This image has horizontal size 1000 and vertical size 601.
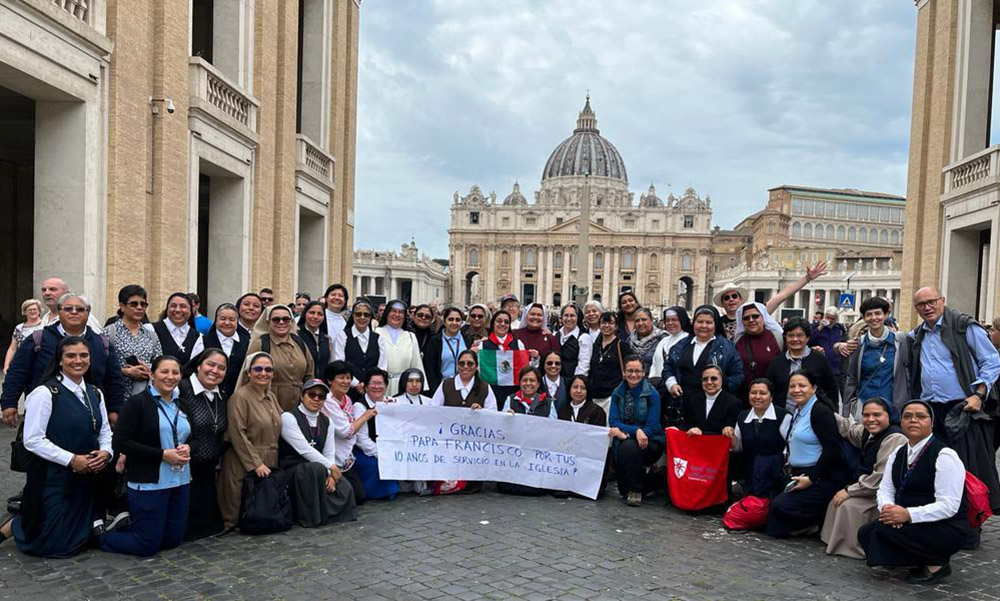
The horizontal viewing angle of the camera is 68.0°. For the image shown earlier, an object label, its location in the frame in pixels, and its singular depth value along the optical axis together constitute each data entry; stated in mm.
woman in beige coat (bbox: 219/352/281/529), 6188
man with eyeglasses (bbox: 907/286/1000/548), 6426
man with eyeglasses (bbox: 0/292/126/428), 5711
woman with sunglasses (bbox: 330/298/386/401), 8312
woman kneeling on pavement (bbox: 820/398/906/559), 5938
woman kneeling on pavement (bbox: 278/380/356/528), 6418
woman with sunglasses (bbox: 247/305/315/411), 6859
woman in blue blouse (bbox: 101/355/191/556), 5477
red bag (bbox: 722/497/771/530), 6582
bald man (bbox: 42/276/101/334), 6488
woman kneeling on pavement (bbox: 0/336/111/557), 5262
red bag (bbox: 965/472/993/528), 5410
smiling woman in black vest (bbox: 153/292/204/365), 6902
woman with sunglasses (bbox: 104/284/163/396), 6480
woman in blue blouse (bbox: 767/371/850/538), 6348
